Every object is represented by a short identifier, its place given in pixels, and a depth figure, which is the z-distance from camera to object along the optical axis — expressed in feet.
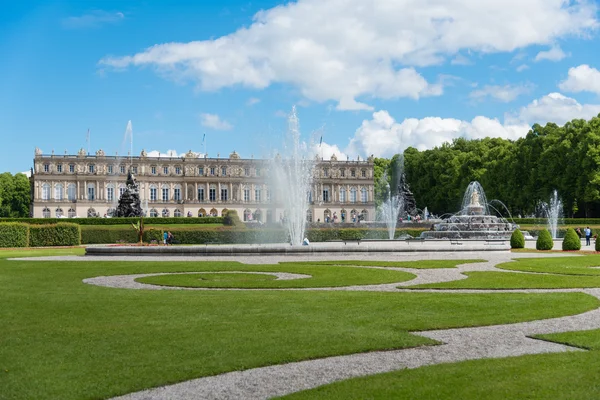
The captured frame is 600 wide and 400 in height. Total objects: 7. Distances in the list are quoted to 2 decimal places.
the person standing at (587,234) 125.08
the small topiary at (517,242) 105.50
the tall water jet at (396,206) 153.07
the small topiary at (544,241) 101.55
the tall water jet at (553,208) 196.36
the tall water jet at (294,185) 105.70
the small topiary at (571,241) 99.96
